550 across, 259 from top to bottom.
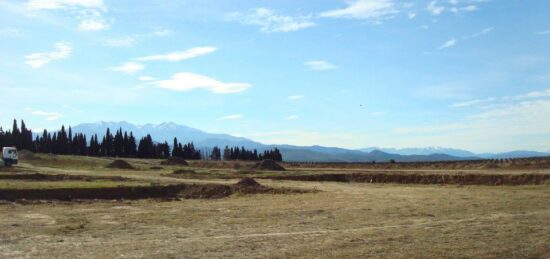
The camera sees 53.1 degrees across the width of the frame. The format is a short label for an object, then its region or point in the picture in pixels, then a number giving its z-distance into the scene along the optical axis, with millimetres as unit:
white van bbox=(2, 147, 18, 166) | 74512
